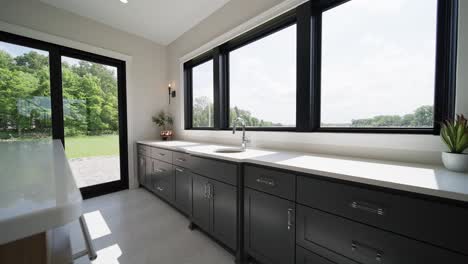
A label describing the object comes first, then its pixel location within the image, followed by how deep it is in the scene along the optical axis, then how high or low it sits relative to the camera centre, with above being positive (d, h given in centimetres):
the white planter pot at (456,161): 94 -18
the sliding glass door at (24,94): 218 +43
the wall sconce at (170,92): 353 +72
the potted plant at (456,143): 94 -9
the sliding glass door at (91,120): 264 +13
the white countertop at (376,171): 74 -24
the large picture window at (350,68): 117 +50
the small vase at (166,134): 327 -11
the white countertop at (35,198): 29 -14
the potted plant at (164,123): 331 +9
